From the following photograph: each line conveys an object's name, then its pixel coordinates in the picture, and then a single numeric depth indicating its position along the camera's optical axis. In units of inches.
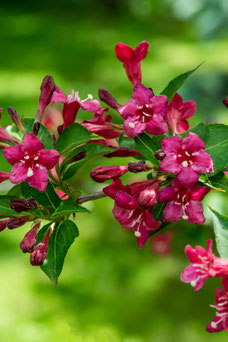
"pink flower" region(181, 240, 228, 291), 30.4
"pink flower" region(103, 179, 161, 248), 31.2
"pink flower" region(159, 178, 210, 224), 31.2
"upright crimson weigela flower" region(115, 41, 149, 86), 33.1
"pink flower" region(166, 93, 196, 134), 33.3
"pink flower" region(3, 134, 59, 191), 31.0
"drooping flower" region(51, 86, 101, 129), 32.4
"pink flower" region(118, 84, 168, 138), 31.2
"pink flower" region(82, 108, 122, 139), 32.6
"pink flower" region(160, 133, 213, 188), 30.8
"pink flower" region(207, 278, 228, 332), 30.4
